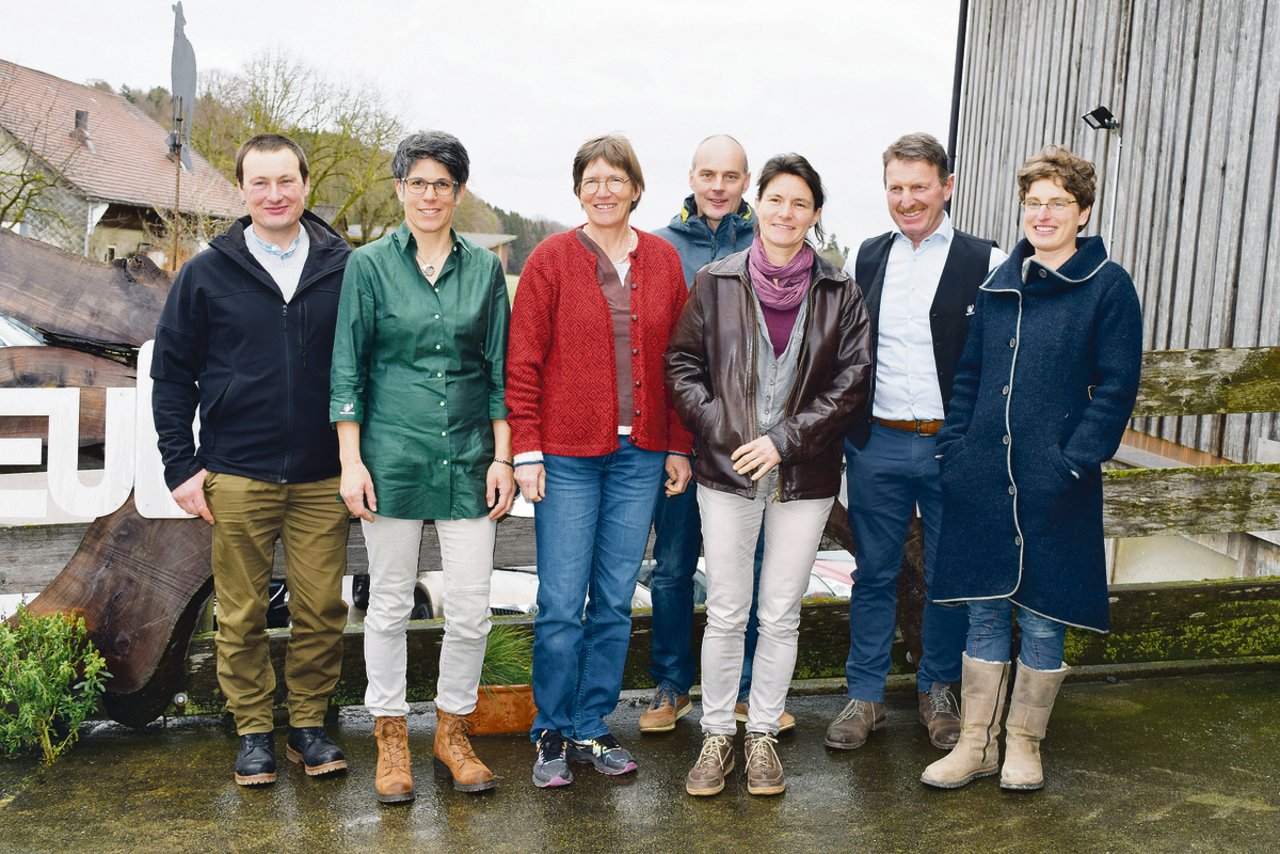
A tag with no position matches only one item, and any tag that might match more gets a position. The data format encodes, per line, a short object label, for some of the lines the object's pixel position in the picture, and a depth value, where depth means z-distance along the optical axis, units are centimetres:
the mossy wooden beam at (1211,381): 429
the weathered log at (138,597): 374
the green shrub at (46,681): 350
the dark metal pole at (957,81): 1255
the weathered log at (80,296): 396
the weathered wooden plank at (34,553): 385
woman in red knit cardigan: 342
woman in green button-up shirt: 330
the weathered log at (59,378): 388
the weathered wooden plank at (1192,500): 431
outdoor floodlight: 875
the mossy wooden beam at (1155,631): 432
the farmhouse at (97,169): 3050
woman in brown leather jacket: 341
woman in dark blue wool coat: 328
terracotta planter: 386
